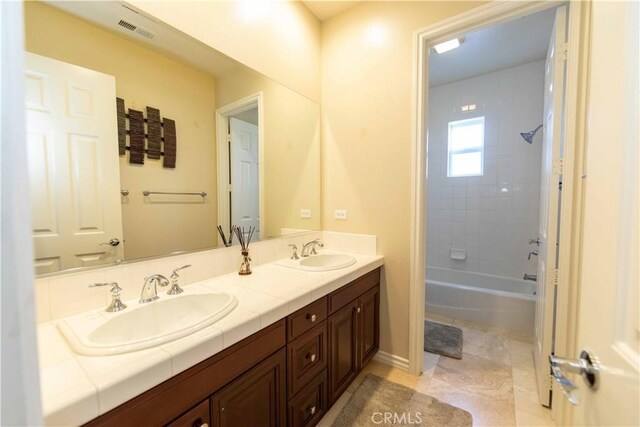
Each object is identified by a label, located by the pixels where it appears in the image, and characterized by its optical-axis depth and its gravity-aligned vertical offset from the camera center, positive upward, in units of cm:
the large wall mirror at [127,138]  95 +30
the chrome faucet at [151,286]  111 -37
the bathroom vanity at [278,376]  75 -68
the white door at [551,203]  145 -1
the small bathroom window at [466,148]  323 +69
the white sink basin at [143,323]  75 -44
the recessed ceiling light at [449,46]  232 +142
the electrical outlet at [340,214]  220 -11
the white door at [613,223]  43 -4
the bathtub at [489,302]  245 -103
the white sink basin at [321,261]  174 -44
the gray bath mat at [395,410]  148 -126
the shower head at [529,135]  284 +72
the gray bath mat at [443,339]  217 -124
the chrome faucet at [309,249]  205 -38
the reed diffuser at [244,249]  156 -29
